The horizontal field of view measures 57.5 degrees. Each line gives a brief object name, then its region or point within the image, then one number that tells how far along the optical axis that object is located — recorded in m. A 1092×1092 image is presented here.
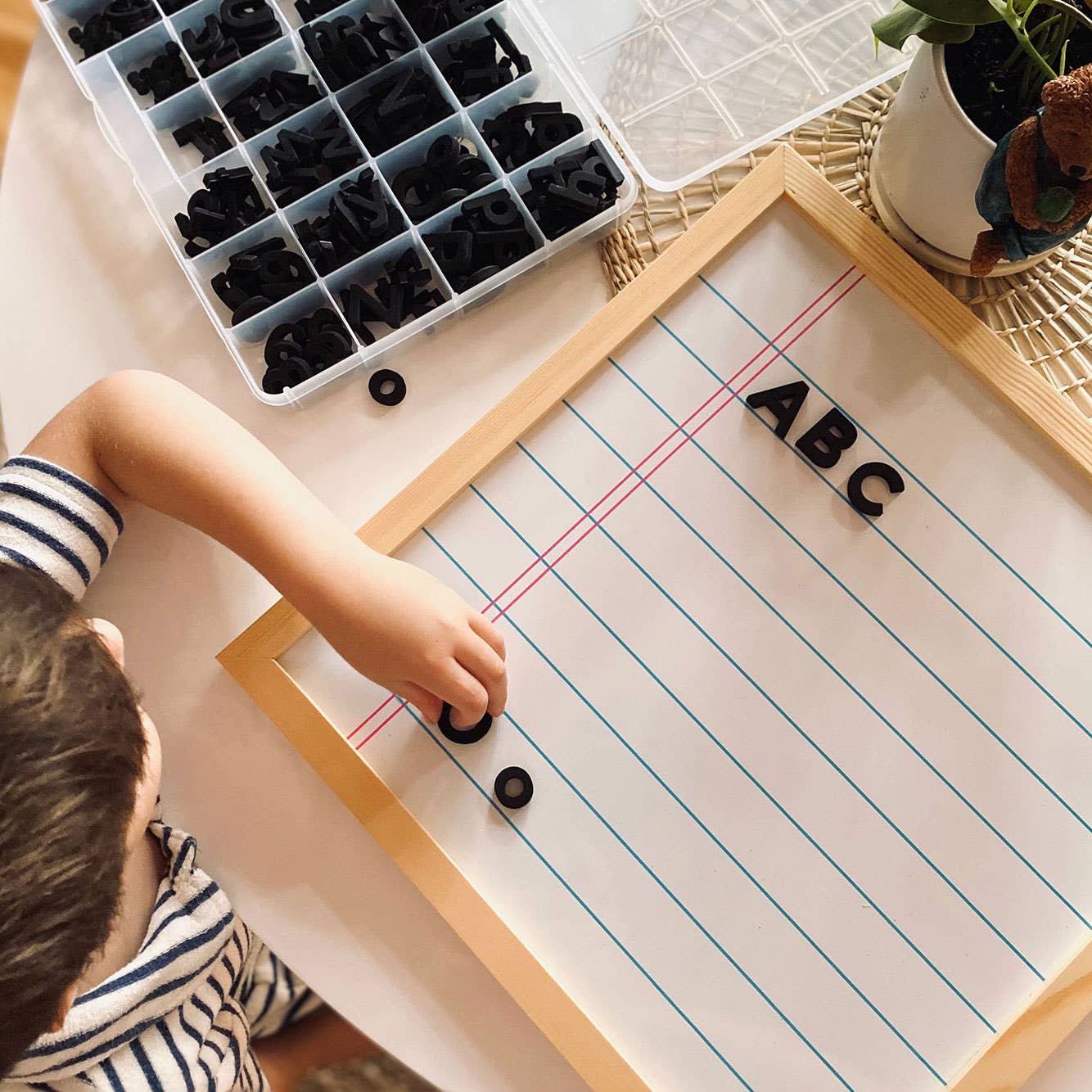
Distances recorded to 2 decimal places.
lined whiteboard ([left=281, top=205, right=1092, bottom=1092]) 0.55
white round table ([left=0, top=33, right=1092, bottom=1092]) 0.58
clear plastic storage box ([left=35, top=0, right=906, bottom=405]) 0.66
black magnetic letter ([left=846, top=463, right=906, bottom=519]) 0.60
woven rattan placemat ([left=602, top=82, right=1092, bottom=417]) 0.63
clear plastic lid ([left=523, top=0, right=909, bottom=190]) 0.68
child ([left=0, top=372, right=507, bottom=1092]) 0.51
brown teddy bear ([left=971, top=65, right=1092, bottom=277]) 0.43
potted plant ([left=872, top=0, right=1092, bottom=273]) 0.51
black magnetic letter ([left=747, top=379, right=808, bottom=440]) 0.62
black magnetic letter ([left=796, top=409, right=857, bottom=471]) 0.61
